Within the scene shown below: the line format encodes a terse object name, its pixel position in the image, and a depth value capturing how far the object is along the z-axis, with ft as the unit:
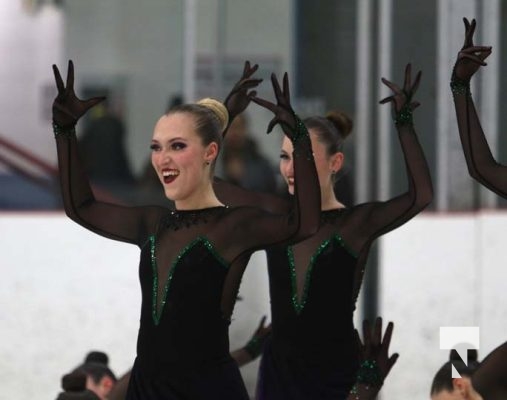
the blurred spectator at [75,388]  38.32
